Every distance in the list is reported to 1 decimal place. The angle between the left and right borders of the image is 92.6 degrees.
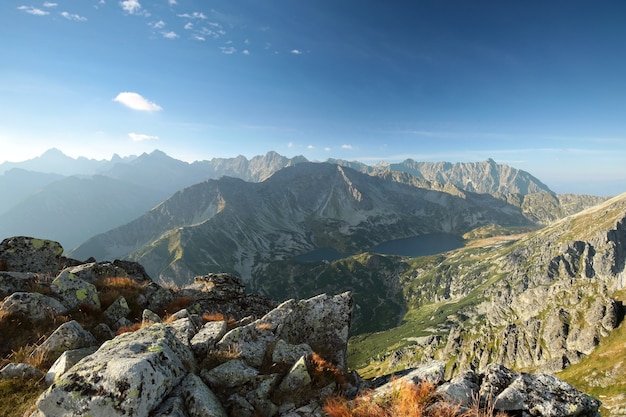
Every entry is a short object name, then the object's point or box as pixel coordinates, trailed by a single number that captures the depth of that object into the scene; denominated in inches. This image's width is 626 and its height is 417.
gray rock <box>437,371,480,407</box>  353.7
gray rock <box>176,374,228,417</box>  339.9
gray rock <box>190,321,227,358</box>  486.6
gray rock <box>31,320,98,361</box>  434.6
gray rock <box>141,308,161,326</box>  621.4
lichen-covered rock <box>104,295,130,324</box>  673.6
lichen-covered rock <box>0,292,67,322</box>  538.3
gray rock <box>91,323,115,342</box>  564.3
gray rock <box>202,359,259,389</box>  419.2
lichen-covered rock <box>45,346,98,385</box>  360.5
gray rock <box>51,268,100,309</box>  651.5
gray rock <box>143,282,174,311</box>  830.2
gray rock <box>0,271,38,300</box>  658.2
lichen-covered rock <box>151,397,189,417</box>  319.9
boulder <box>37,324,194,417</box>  292.0
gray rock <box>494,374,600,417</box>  352.5
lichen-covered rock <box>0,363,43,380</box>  369.4
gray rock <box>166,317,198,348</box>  509.7
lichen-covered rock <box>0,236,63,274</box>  885.2
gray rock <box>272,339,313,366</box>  487.7
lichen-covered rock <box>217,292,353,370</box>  579.8
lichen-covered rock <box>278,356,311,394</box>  424.8
